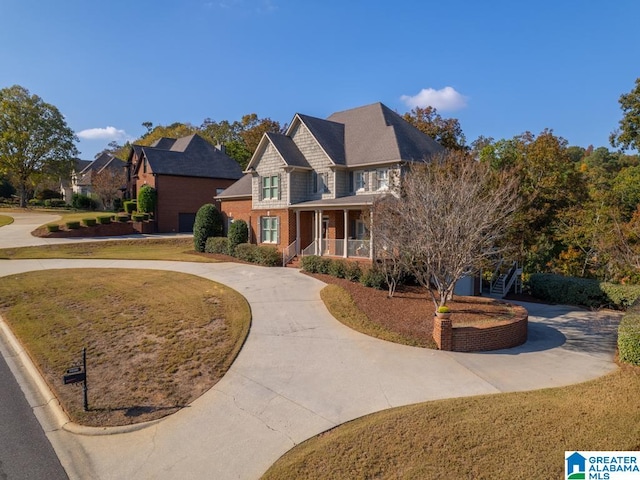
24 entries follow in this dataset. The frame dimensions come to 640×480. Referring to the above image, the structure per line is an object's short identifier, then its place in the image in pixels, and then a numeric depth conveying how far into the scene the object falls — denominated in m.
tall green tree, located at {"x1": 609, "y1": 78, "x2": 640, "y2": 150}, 25.59
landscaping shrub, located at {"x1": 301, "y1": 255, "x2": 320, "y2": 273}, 20.47
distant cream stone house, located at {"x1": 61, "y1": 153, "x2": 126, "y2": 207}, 58.66
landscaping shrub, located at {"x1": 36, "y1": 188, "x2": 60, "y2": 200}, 66.06
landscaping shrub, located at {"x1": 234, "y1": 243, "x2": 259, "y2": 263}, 24.08
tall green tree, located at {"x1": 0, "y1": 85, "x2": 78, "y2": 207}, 51.28
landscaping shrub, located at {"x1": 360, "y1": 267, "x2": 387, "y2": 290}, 17.23
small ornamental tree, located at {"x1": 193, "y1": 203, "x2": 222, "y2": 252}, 28.61
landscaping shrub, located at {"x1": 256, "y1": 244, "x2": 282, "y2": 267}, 23.30
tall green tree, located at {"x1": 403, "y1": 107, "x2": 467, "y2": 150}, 34.62
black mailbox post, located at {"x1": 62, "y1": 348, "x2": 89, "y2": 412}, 7.77
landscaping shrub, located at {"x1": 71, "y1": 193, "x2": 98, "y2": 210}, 57.50
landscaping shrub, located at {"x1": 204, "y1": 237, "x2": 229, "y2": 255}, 26.95
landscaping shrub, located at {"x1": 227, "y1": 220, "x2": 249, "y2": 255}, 26.27
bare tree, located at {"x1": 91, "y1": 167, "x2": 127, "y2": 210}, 51.88
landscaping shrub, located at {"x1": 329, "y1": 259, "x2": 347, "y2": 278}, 19.14
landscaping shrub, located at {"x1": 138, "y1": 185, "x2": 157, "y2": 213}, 38.59
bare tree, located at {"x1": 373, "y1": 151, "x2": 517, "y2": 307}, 12.20
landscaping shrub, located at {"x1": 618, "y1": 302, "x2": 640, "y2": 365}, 10.23
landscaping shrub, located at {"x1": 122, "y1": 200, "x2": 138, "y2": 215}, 42.06
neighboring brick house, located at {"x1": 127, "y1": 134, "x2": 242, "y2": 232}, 39.53
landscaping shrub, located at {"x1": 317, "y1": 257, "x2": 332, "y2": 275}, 19.97
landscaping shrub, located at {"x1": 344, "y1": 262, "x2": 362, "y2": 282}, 18.33
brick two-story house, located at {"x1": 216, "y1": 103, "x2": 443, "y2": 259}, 22.21
